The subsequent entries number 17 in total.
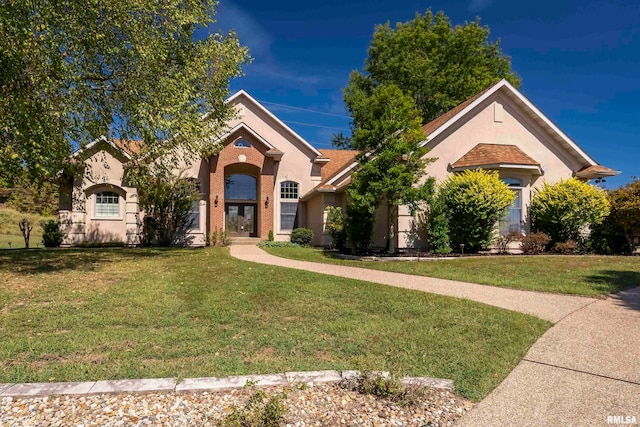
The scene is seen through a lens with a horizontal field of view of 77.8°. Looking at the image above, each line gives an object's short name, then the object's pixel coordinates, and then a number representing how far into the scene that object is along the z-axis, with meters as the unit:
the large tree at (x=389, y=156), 13.36
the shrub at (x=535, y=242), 14.71
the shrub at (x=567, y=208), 14.62
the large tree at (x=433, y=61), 29.33
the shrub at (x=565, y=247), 14.74
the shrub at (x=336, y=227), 17.70
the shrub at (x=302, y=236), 20.55
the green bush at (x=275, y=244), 19.37
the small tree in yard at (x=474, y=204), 13.86
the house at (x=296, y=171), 15.59
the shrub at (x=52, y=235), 18.95
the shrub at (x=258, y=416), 3.06
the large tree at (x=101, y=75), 9.11
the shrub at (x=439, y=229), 14.20
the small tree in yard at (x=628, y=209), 14.25
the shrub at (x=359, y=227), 15.20
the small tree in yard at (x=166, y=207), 18.95
